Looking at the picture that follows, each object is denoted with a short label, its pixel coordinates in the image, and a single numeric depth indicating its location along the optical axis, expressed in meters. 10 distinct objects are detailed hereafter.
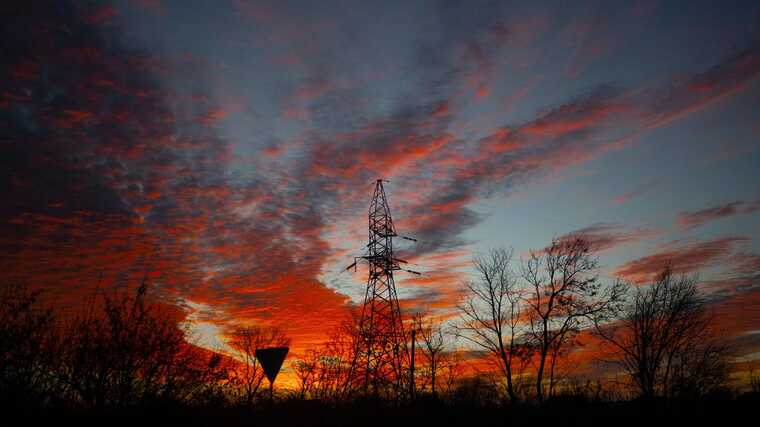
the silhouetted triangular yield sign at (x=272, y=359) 12.78
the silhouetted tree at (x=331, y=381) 23.57
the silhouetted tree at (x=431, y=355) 47.45
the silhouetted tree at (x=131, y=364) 16.66
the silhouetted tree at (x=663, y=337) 43.75
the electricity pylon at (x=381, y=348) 26.34
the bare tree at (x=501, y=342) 37.84
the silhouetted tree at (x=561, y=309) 36.25
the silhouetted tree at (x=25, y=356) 13.59
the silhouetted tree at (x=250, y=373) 21.52
